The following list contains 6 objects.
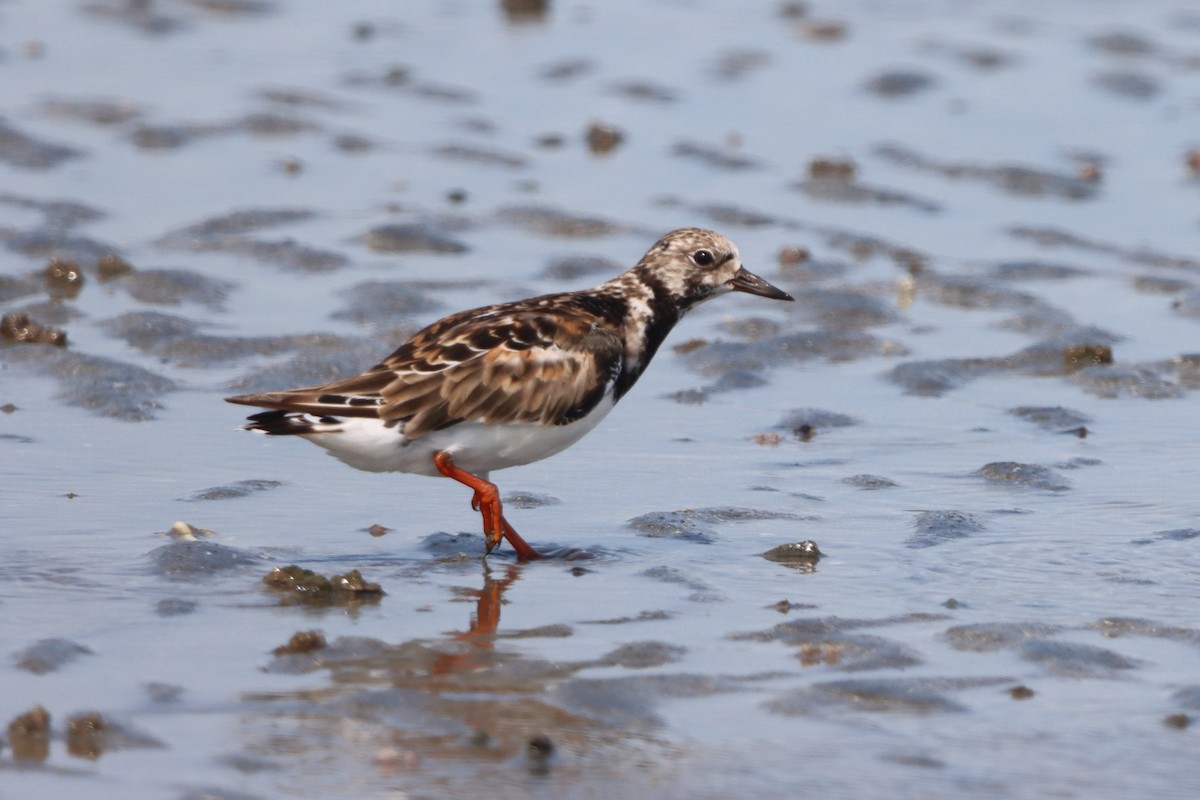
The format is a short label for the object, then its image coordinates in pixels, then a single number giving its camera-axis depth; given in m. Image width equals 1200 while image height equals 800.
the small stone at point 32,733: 9.65
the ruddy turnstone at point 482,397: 13.39
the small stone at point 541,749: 9.84
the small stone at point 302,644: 11.26
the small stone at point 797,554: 13.47
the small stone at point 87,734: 9.73
